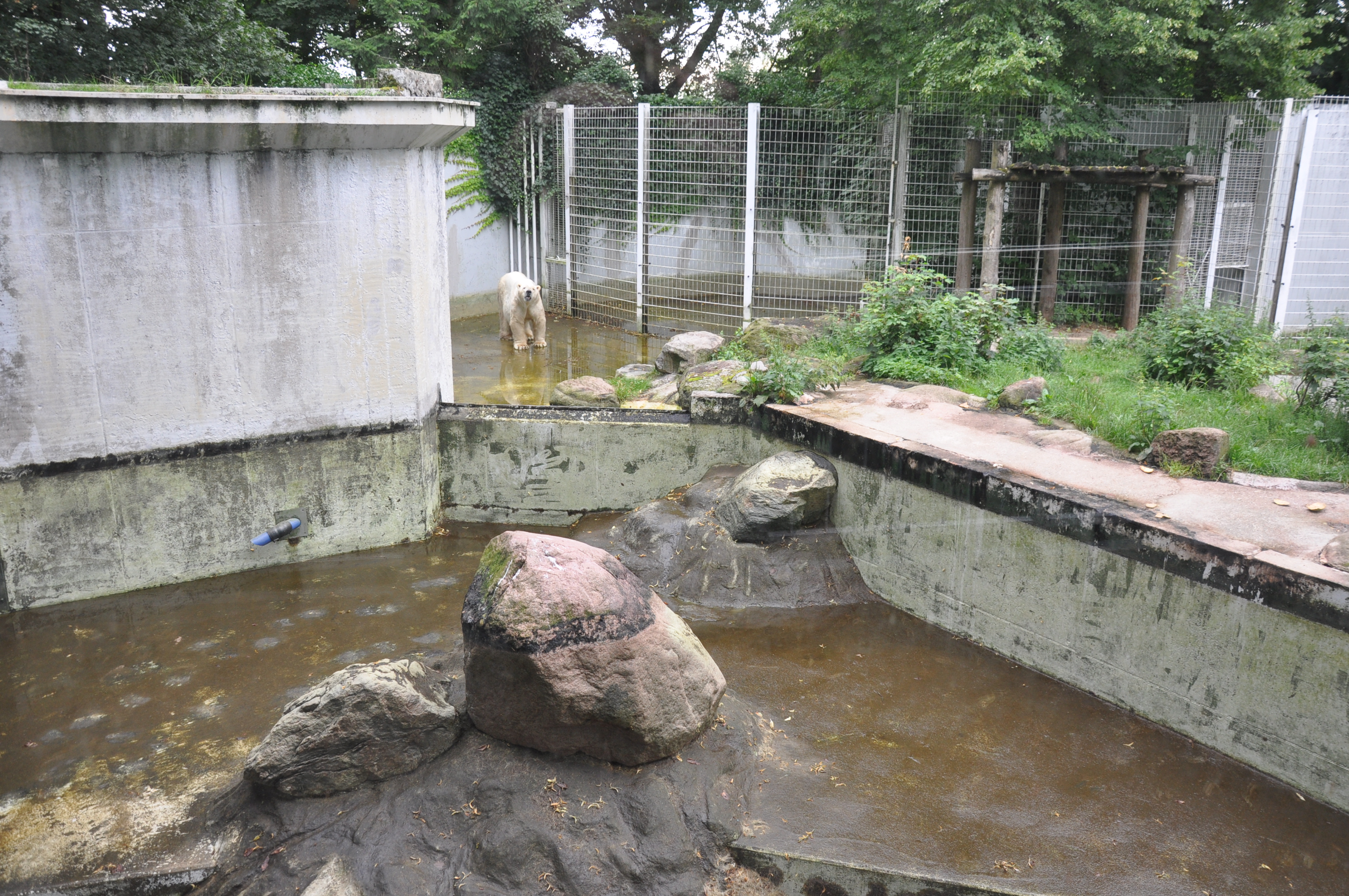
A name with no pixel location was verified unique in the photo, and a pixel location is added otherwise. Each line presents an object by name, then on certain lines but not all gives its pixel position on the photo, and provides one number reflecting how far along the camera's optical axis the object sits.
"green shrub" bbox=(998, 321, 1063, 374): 7.94
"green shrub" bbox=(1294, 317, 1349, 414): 6.06
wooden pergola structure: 9.01
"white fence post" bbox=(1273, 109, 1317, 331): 9.58
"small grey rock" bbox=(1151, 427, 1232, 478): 5.49
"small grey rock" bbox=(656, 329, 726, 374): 9.36
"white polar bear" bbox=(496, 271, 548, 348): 10.87
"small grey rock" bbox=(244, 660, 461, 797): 4.00
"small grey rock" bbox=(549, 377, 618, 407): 8.48
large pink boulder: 3.89
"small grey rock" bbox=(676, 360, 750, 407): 7.75
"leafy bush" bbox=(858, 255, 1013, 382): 7.87
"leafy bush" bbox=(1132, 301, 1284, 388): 7.04
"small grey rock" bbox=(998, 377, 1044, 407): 6.91
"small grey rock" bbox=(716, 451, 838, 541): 6.47
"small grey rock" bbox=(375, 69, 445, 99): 6.80
